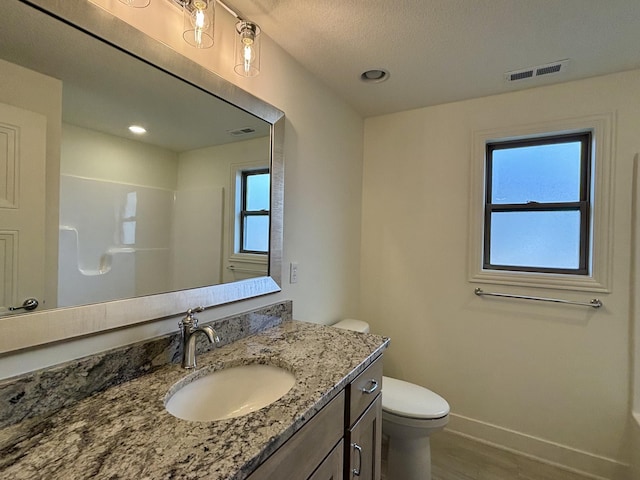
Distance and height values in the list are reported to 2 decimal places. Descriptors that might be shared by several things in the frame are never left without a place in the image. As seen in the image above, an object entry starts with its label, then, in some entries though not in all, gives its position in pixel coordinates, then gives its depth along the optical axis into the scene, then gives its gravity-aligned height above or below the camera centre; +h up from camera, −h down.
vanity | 0.60 -0.45
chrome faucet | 1.03 -0.34
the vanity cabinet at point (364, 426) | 1.08 -0.71
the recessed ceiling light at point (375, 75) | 1.81 +0.99
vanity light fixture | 1.06 +0.77
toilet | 1.54 -0.95
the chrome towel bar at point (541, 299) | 1.79 -0.34
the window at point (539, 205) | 1.93 +0.25
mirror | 0.77 +0.20
